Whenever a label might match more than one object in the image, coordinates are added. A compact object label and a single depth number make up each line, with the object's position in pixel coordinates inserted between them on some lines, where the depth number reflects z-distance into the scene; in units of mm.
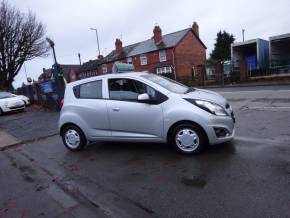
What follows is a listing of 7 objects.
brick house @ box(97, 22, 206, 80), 32715
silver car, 3857
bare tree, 20661
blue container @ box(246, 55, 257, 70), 17438
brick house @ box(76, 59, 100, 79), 46789
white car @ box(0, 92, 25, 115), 12554
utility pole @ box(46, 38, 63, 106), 11295
